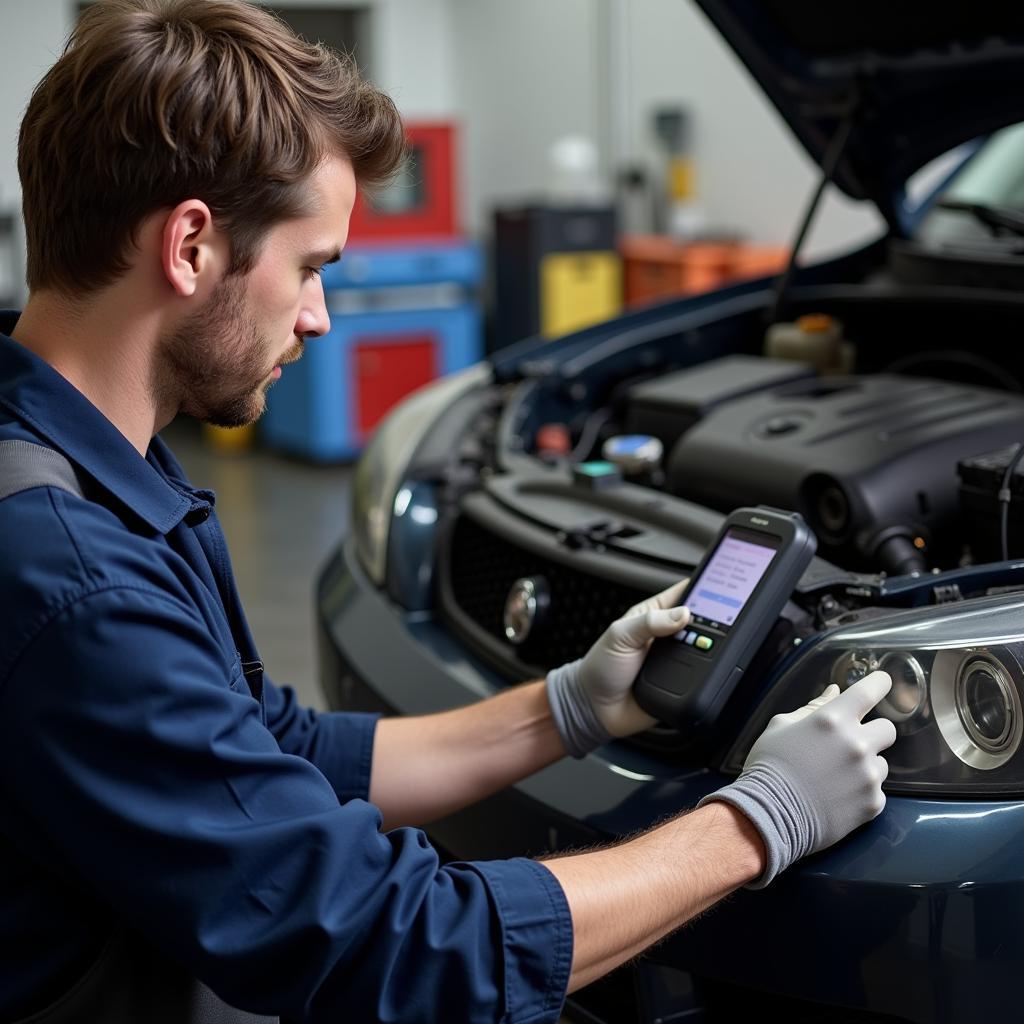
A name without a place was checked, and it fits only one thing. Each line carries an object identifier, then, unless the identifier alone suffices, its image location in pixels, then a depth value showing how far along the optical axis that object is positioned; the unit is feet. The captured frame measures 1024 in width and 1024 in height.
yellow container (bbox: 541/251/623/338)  22.09
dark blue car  3.83
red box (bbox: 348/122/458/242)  22.85
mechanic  3.21
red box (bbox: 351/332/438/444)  21.07
